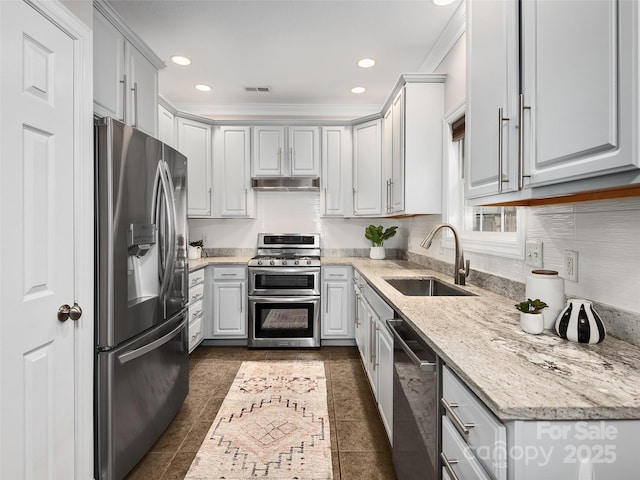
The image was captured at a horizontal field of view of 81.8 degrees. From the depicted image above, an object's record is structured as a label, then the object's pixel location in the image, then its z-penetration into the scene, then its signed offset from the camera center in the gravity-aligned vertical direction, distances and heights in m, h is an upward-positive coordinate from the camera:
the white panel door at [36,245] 1.23 -0.03
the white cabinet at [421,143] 2.87 +0.75
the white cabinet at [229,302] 3.87 -0.68
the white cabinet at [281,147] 4.13 +1.02
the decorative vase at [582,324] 1.15 -0.27
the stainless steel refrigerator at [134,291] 1.68 -0.28
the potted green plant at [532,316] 1.25 -0.26
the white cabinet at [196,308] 3.46 -0.69
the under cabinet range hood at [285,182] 4.09 +0.62
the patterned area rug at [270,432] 1.94 -1.21
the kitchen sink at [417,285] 2.65 -0.35
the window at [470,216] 1.96 +0.14
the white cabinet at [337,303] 3.89 -0.69
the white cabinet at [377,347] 1.99 -0.71
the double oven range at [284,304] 3.81 -0.68
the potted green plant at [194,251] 4.14 -0.15
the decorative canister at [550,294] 1.30 -0.20
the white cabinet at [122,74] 1.84 +0.92
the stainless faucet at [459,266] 2.27 -0.17
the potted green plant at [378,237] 4.17 +0.01
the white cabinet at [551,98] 0.79 +0.39
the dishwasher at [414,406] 1.21 -0.64
